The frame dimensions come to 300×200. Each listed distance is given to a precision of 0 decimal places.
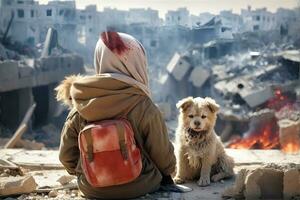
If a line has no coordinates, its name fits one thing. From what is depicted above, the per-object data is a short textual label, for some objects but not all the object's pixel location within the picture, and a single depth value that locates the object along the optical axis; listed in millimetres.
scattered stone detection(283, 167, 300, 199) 3918
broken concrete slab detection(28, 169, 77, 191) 4875
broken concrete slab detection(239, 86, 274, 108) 19045
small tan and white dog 4945
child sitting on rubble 3980
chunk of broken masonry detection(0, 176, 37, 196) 4383
